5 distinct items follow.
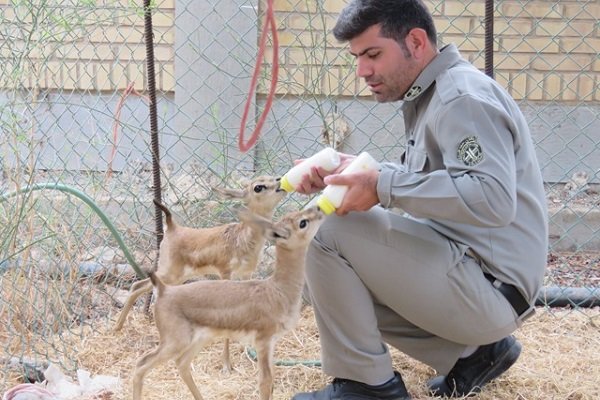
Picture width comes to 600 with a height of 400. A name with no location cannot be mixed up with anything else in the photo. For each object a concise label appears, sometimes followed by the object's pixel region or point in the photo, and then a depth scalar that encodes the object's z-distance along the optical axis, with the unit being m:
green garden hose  4.30
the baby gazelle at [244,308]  3.74
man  3.49
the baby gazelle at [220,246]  4.62
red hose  3.09
